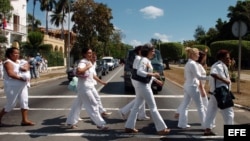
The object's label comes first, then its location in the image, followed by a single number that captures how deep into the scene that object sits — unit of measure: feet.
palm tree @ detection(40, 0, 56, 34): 247.91
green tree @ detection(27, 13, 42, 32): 314.84
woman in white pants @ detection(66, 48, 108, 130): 28.19
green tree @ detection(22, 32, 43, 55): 148.85
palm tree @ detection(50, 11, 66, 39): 269.85
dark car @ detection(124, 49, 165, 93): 59.62
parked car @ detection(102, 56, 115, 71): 159.84
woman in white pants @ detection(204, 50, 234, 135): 25.51
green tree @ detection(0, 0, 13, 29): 96.56
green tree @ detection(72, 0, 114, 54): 197.47
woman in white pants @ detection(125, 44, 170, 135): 26.35
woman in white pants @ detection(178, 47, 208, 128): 27.86
